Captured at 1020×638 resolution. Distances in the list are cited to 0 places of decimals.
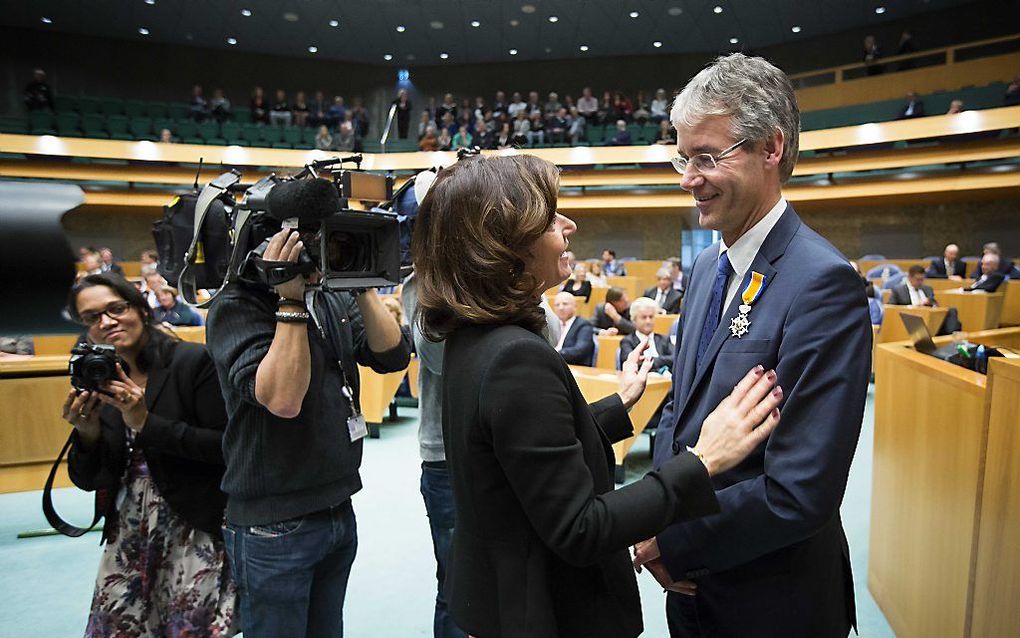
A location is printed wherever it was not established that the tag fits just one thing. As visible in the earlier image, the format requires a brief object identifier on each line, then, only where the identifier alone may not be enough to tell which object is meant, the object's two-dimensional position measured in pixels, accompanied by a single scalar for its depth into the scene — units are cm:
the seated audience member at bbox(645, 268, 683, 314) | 779
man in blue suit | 101
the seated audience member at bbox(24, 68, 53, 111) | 1448
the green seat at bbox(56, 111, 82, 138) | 1430
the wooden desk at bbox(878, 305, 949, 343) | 676
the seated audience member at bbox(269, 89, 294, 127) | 1678
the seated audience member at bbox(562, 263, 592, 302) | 865
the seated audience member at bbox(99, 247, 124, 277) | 1000
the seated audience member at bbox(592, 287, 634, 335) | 589
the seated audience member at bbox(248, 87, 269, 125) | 1680
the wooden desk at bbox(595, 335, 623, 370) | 550
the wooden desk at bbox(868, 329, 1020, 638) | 182
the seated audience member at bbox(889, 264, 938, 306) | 737
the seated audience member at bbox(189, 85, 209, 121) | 1597
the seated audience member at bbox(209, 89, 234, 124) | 1605
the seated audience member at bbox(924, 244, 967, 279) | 1008
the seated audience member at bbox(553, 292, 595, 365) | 495
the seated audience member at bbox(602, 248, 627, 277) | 1259
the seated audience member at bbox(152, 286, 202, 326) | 643
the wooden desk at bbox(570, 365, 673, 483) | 412
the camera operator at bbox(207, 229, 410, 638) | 132
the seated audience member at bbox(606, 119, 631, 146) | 1579
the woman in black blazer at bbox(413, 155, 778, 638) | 89
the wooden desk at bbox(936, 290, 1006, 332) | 699
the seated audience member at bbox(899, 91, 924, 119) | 1264
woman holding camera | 167
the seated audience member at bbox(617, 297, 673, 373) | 454
